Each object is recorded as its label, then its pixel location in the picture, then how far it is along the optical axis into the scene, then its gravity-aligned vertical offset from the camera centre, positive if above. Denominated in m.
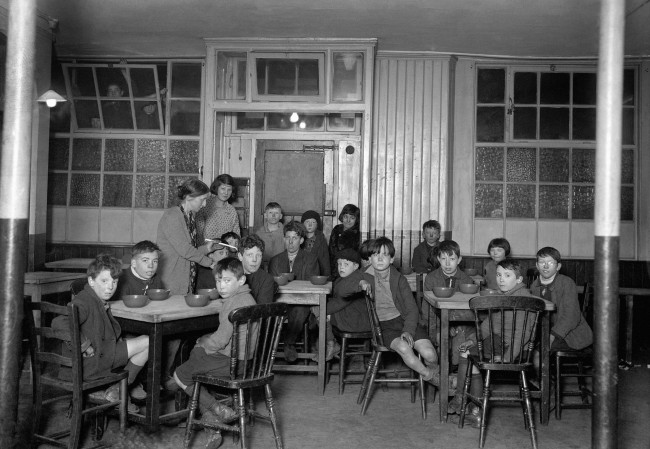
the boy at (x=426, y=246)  7.11 -0.08
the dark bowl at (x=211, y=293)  4.43 -0.40
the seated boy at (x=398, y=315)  4.78 -0.60
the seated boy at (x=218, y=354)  3.91 -0.73
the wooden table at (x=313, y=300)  5.26 -0.52
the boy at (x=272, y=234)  6.75 +0.01
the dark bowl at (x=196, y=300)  4.12 -0.42
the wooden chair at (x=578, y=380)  4.73 -1.06
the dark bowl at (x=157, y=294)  4.38 -0.41
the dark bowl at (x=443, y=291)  4.71 -0.38
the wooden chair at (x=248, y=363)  3.72 -0.76
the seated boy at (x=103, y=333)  3.80 -0.60
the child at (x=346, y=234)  7.21 +0.03
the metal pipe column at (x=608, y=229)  2.98 +0.06
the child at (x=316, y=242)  6.66 -0.06
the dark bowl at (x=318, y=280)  5.45 -0.36
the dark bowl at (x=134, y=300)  4.01 -0.41
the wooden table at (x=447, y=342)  4.53 -0.71
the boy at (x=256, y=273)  4.82 -0.28
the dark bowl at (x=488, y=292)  4.80 -0.39
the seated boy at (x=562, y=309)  4.83 -0.50
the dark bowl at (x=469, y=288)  4.92 -0.37
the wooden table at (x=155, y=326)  3.83 -0.56
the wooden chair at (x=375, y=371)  4.78 -1.01
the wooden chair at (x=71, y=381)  3.60 -0.86
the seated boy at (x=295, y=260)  6.29 -0.23
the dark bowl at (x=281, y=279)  5.38 -0.36
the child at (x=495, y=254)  6.12 -0.13
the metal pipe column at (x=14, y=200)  2.90 +0.14
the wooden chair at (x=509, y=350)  4.15 -0.73
